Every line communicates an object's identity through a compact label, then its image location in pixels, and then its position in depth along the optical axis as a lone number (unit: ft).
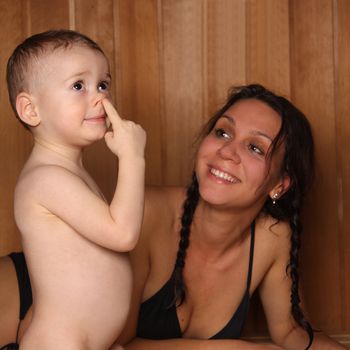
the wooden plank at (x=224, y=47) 8.57
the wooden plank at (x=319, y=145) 8.63
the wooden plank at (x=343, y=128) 8.64
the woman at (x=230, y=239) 6.79
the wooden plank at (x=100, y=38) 8.41
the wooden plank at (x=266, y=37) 8.63
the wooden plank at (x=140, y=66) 8.50
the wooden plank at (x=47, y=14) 8.38
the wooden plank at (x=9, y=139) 8.39
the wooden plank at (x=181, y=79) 8.55
